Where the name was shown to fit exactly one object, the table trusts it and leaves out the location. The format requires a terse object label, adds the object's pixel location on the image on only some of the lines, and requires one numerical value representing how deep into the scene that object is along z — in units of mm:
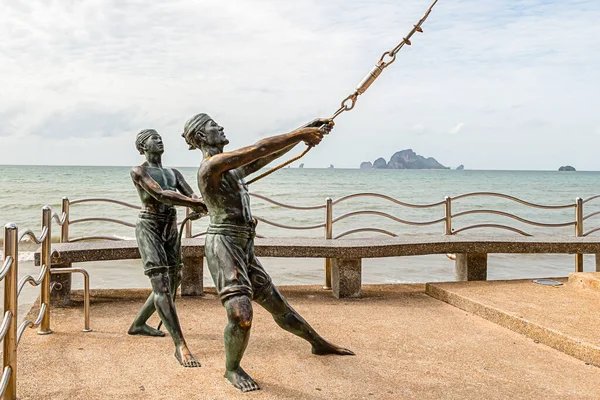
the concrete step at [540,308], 5145
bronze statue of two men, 4051
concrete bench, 6836
